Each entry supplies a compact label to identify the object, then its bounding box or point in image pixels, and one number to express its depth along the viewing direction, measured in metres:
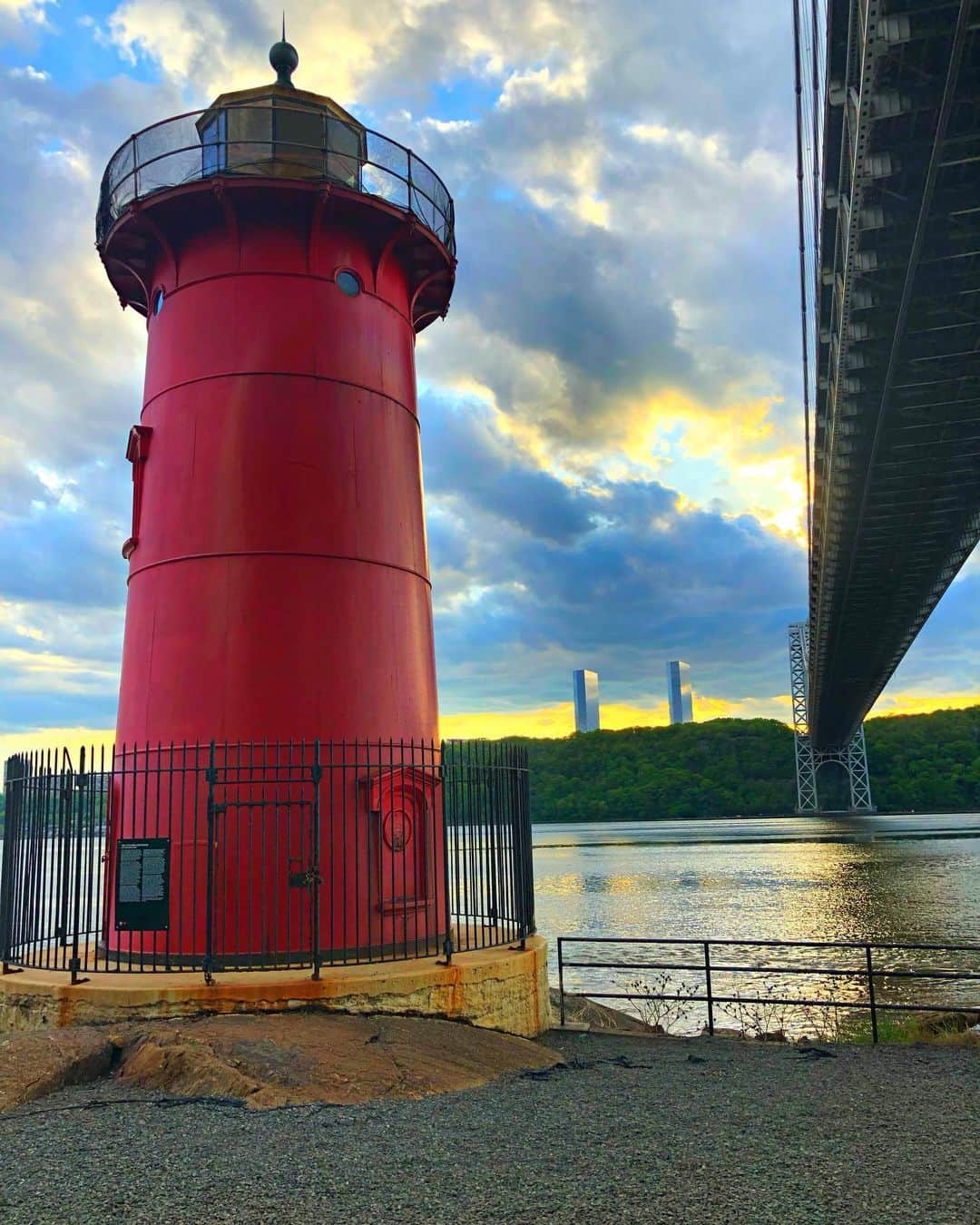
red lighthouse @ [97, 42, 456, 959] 9.48
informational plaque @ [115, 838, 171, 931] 8.89
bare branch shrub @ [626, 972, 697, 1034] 15.69
